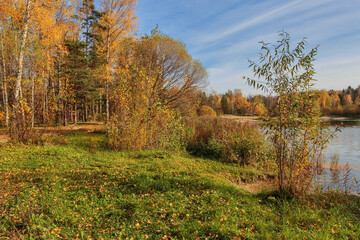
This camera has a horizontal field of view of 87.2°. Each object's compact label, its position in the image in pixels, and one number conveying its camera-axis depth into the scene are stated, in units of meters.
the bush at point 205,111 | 19.64
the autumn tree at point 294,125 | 3.80
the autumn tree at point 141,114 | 7.80
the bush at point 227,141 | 8.17
